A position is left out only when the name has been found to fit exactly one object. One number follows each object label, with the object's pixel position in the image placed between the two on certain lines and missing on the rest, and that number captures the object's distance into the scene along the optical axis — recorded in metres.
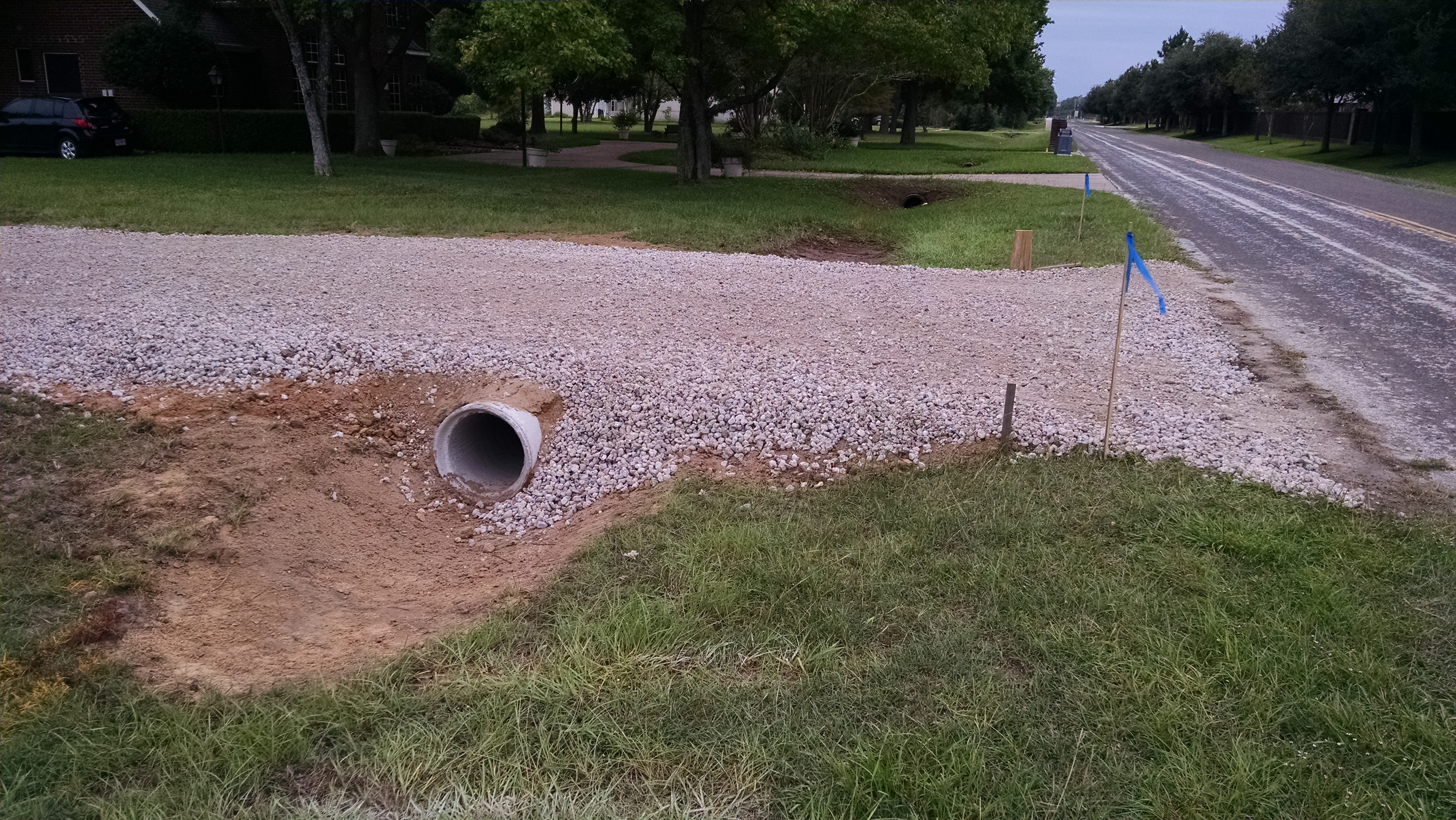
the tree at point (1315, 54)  34.22
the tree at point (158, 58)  25.64
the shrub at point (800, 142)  32.97
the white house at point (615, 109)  72.12
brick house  27.30
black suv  21.89
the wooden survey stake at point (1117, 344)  5.43
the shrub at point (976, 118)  72.06
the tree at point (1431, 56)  30.89
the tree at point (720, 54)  18.25
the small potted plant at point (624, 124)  44.56
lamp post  23.89
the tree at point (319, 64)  18.50
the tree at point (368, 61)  24.00
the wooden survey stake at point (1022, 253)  12.30
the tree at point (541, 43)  14.18
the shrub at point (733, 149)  26.19
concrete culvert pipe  5.99
